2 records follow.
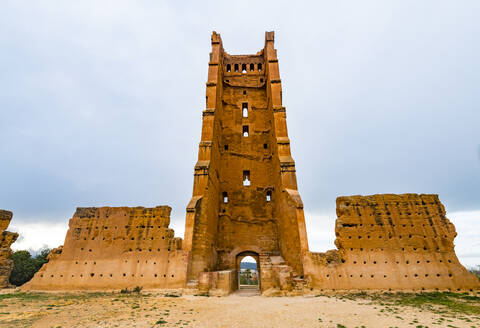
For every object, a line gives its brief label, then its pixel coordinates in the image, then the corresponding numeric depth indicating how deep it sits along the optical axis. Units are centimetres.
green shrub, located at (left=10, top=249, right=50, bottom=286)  2014
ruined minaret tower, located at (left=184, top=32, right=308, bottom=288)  1361
